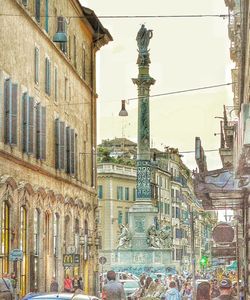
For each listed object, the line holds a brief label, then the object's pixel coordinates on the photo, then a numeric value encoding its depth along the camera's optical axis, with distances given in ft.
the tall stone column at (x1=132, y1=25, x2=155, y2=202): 258.98
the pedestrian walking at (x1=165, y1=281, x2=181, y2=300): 99.66
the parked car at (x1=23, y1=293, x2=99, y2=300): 58.19
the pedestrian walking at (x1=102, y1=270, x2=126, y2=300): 72.28
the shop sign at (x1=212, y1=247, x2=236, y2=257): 121.70
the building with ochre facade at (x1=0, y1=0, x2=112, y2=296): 112.47
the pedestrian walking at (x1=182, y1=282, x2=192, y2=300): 143.56
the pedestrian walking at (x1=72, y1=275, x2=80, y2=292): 142.41
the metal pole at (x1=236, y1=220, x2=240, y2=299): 107.49
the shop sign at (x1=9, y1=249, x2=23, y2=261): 105.19
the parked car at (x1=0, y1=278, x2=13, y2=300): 74.41
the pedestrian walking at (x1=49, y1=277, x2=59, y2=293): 118.93
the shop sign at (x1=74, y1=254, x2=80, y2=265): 136.56
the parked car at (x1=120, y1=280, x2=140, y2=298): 158.44
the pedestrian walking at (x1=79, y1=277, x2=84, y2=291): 144.97
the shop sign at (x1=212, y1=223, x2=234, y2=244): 87.76
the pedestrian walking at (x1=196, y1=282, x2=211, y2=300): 63.21
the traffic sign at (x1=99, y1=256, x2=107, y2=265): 182.41
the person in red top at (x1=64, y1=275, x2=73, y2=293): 135.85
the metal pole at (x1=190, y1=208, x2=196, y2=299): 110.51
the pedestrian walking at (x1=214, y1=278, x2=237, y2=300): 56.24
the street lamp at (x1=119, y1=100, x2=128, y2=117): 145.89
